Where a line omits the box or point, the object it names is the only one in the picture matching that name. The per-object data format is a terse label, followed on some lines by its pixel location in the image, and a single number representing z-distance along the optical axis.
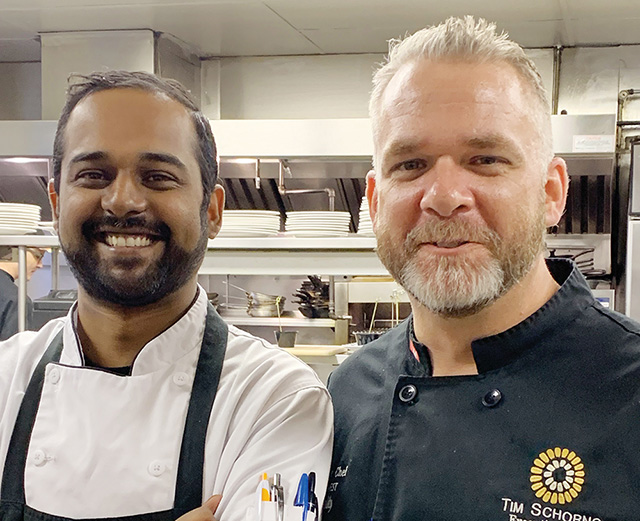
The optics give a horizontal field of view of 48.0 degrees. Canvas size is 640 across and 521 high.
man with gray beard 1.18
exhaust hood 3.72
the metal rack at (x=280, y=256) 3.40
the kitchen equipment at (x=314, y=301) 4.29
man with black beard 1.31
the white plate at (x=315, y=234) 3.48
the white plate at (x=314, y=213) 3.47
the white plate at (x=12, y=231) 3.71
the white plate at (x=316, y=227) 3.47
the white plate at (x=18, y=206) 3.73
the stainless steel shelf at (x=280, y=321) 4.25
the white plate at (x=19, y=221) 3.71
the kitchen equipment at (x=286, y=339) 3.77
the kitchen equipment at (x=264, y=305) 4.57
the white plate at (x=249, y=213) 3.54
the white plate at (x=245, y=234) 3.50
